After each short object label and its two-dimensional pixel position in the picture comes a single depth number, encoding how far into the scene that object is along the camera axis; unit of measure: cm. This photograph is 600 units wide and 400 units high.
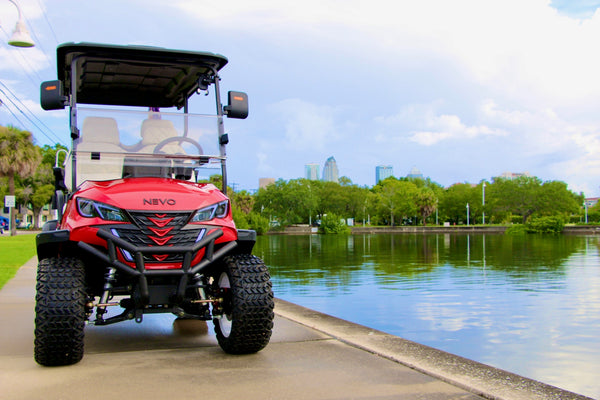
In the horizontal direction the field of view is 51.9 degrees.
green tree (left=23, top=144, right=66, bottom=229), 7444
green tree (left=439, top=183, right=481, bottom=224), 12425
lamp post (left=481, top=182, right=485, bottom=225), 12015
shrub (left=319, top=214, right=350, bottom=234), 9962
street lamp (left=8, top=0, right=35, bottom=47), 1546
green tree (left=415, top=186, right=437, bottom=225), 12188
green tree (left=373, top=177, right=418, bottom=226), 12238
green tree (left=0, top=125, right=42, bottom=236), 4950
